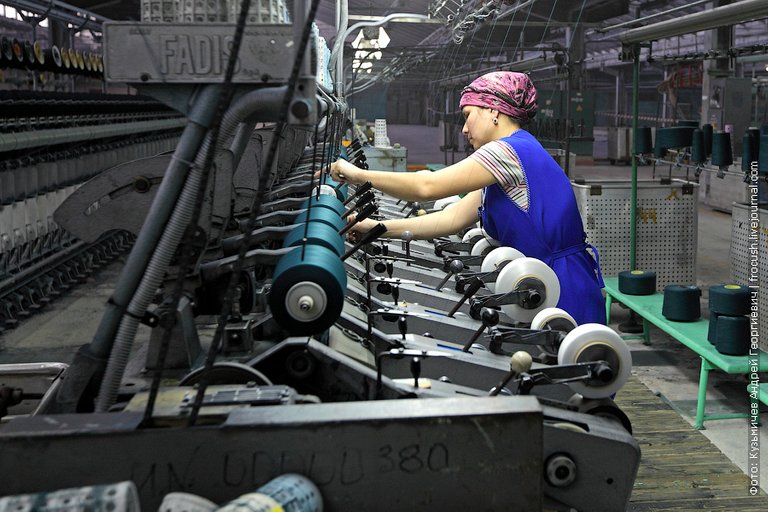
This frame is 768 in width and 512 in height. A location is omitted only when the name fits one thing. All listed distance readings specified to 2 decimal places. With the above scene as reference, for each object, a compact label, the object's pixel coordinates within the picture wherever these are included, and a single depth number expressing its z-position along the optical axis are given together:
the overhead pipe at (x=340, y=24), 4.46
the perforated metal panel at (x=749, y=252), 4.61
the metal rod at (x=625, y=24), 5.58
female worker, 2.61
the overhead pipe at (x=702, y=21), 3.56
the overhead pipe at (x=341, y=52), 5.80
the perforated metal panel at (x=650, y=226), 5.91
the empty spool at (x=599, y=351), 1.82
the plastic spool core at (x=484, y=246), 3.63
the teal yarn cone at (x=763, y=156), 4.86
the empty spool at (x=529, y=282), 2.37
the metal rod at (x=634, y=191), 5.68
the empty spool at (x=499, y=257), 2.69
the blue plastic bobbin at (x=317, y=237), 1.87
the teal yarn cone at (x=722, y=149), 6.75
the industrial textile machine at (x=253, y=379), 1.22
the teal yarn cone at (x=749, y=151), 5.73
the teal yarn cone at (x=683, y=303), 4.53
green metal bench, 3.83
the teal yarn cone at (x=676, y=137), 7.12
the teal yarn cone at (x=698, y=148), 6.88
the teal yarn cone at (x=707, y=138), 6.99
